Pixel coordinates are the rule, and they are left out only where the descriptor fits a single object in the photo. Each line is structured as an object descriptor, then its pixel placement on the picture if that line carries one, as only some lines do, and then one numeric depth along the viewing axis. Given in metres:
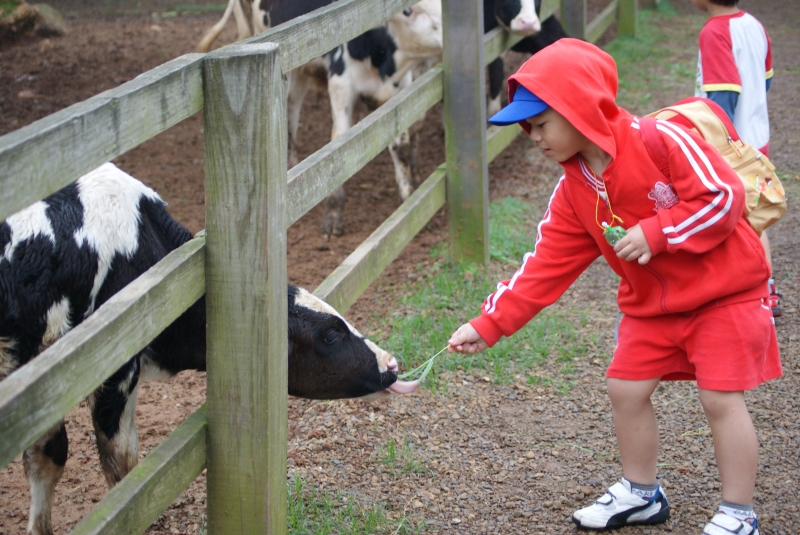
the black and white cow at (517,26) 11.88
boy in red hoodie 4.54
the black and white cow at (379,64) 11.70
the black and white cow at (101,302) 5.02
